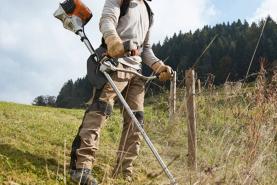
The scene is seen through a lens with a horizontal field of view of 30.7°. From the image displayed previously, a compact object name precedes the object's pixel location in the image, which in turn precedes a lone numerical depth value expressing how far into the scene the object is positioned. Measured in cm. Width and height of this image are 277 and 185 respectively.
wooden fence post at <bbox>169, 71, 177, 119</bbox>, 490
